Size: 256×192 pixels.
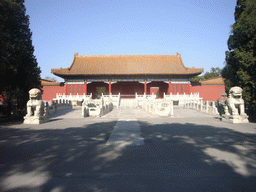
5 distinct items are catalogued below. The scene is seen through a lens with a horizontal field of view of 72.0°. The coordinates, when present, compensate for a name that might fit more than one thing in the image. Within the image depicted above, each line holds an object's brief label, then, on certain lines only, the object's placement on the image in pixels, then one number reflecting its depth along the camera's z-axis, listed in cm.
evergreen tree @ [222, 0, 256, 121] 1037
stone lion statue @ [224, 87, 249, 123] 636
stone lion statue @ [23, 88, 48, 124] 705
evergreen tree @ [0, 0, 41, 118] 884
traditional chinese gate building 2127
